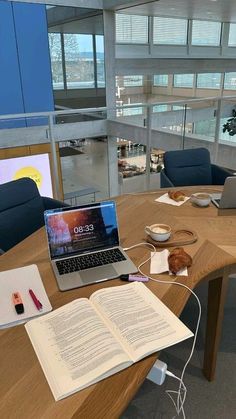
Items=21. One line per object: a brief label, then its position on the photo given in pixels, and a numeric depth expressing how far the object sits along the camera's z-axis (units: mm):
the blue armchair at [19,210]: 1926
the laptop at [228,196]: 1798
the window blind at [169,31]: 9047
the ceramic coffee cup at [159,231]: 1510
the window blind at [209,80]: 10500
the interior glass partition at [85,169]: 6777
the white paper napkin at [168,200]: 2031
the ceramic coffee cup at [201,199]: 1972
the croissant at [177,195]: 2064
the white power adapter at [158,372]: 1094
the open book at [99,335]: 868
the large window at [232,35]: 10827
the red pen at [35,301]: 1111
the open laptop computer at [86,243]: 1315
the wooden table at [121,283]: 790
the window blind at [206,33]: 9977
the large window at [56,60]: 6811
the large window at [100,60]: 7301
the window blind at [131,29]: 8338
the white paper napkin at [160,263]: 1301
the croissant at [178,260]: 1289
